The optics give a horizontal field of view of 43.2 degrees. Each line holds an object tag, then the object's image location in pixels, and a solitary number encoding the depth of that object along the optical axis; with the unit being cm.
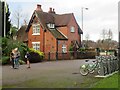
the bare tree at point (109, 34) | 4719
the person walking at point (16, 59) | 1395
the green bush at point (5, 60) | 1686
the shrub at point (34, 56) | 1944
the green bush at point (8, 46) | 1801
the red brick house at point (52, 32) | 2653
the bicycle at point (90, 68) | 1050
